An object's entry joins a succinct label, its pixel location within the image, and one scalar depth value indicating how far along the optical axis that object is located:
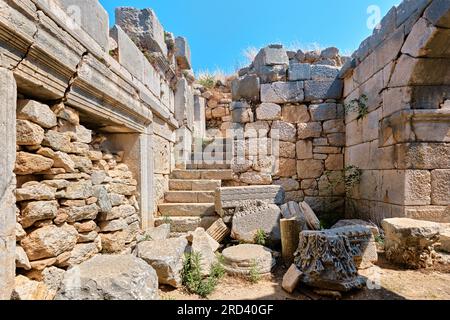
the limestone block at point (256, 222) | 3.54
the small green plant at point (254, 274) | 2.71
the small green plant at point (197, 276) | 2.48
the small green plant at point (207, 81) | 9.06
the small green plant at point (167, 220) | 3.89
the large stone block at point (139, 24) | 3.63
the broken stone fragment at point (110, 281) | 1.62
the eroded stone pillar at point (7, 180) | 1.50
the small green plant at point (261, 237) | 3.45
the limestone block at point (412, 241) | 2.65
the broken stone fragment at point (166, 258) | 2.48
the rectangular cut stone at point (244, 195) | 3.85
